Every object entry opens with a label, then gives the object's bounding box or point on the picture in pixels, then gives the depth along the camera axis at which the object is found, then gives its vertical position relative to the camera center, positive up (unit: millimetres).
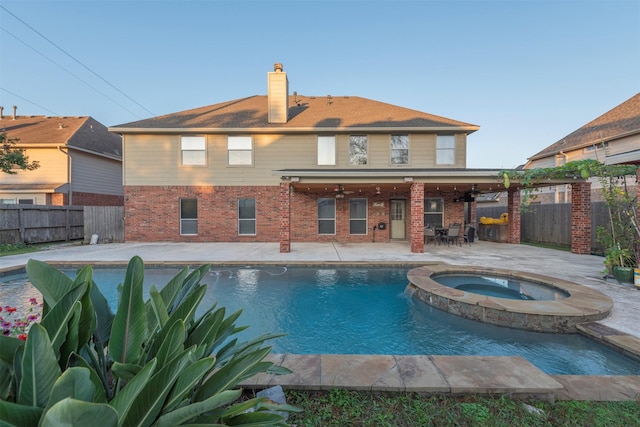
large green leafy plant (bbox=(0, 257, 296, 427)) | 817 -572
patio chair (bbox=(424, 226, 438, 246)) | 11695 -940
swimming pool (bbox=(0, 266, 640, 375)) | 3617 -1802
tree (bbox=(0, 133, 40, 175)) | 12084 +2346
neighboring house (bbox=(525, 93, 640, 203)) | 13844 +3813
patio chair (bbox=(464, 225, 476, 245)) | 12672 -1024
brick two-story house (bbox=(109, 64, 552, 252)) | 12688 +1772
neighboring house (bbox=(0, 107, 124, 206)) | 14633 +2655
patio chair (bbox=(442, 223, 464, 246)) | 11661 -897
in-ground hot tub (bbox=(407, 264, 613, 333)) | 4082 -1478
